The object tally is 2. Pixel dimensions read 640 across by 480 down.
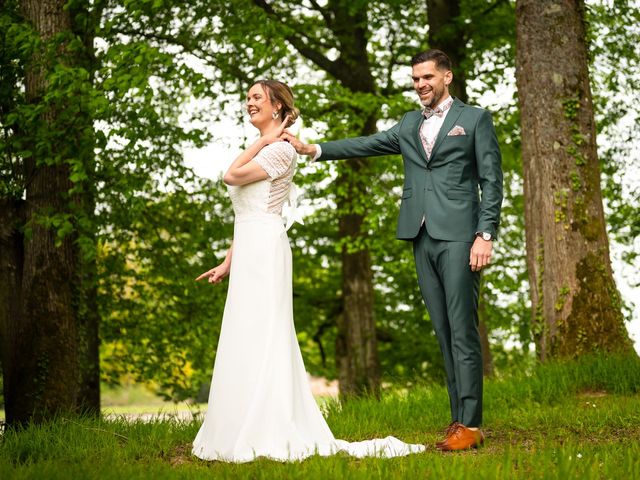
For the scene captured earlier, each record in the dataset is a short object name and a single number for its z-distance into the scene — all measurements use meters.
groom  5.29
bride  4.99
